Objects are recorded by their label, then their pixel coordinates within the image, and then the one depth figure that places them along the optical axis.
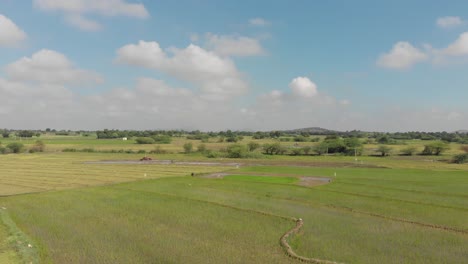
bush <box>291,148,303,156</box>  113.49
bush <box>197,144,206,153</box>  118.09
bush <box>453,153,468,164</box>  82.19
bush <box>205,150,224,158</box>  103.91
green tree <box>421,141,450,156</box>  107.38
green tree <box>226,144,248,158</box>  103.00
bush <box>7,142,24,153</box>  120.31
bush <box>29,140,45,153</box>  123.94
